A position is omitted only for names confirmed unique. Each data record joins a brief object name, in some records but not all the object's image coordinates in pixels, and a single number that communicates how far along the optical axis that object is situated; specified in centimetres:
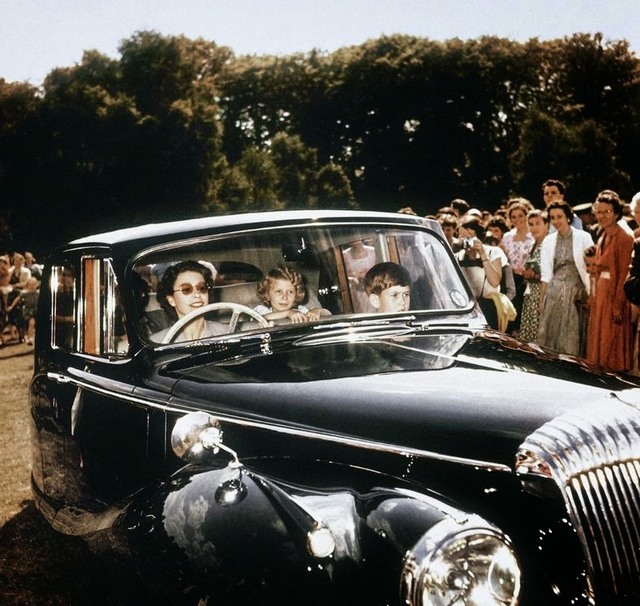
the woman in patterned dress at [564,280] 744
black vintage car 223
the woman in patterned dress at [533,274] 788
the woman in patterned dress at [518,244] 888
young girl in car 391
